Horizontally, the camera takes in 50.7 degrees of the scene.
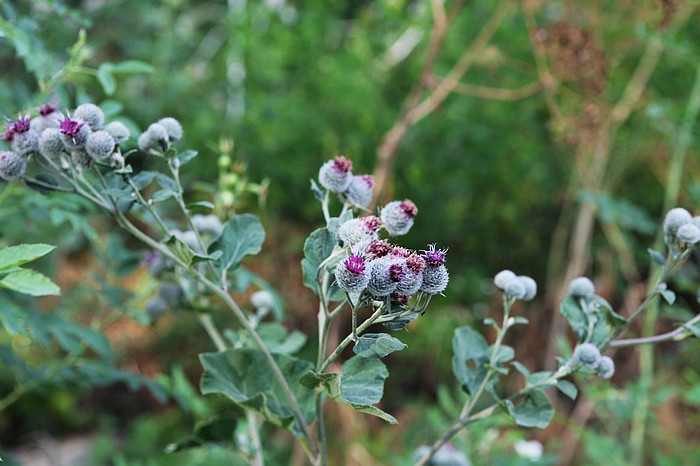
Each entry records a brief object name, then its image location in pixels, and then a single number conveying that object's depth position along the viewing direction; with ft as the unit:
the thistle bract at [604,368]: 3.18
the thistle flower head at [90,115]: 3.00
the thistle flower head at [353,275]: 2.34
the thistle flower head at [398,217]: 2.84
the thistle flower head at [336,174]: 3.10
